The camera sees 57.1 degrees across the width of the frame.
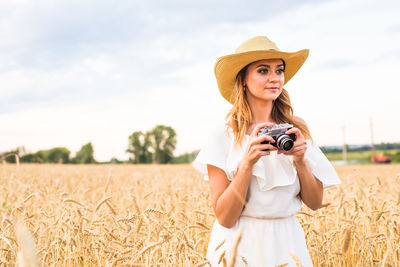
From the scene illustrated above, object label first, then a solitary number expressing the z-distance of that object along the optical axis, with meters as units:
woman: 2.29
